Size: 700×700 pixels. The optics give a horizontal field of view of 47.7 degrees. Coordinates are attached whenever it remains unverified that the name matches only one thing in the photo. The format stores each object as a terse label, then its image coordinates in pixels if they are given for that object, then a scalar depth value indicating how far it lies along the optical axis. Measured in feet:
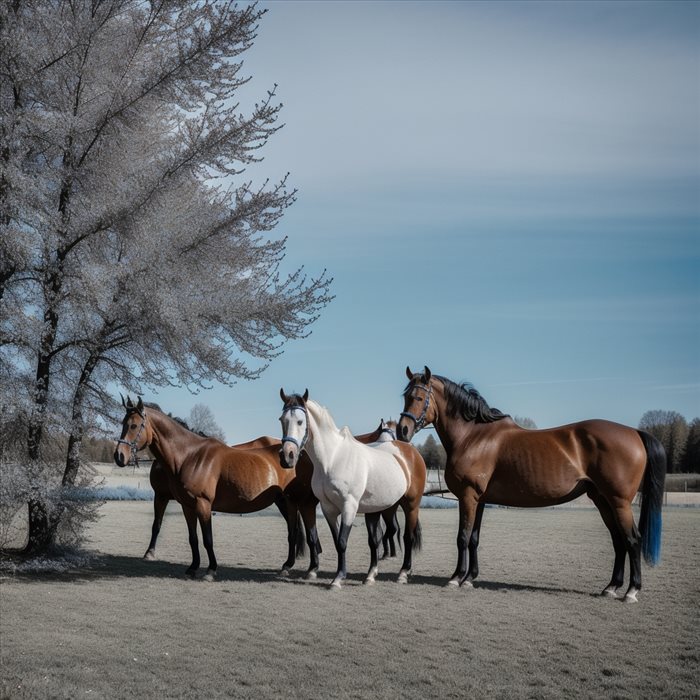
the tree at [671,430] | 216.13
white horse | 31.96
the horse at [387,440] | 39.01
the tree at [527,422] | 150.82
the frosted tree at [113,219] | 39.27
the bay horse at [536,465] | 31.07
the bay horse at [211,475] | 35.37
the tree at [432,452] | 179.21
